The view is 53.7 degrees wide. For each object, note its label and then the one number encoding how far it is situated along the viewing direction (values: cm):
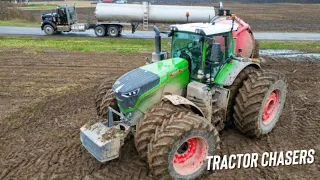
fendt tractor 523
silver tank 2575
